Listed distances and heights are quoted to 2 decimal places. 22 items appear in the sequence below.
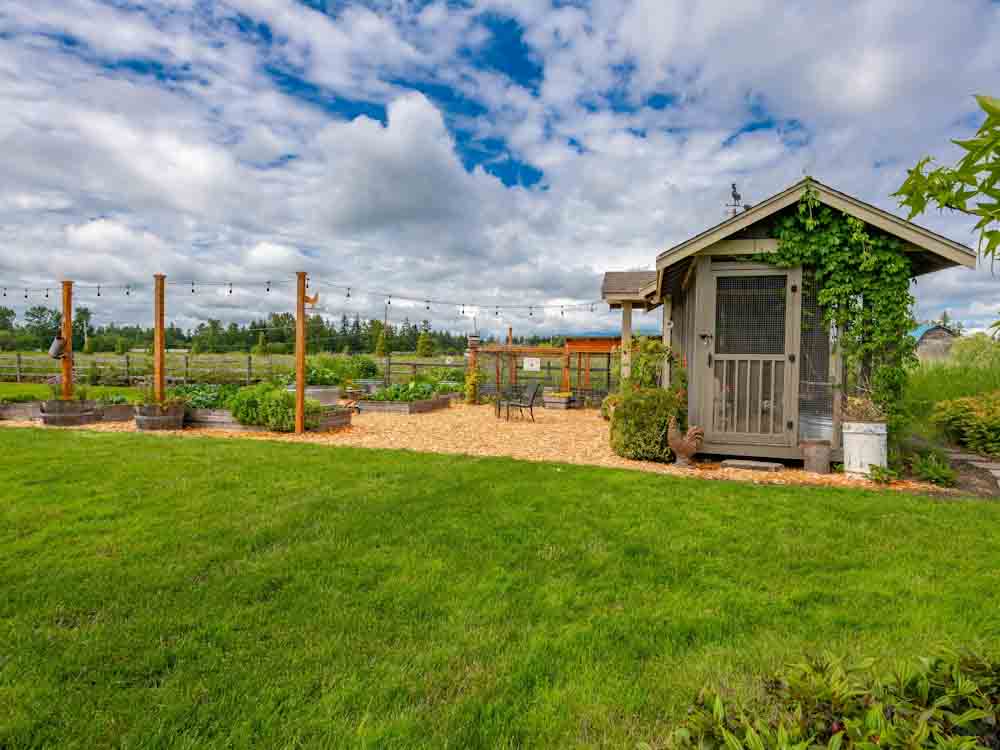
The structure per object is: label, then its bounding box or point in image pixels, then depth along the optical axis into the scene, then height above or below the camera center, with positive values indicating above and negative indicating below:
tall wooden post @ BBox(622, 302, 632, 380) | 12.34 +1.07
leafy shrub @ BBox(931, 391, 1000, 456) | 6.99 -0.73
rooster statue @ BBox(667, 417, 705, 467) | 6.69 -1.02
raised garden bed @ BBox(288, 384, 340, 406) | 12.71 -0.89
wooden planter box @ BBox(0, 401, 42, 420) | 10.18 -1.15
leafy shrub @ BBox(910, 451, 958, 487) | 5.68 -1.15
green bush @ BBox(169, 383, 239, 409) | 10.40 -0.83
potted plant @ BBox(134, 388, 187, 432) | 9.12 -1.07
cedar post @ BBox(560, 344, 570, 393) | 15.74 -0.37
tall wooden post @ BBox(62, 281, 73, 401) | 10.03 +0.34
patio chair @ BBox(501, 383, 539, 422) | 12.12 -1.00
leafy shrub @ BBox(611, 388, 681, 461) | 7.10 -0.85
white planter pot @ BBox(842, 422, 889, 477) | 6.01 -0.94
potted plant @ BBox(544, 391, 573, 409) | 15.43 -1.12
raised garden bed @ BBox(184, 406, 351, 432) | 9.52 -1.18
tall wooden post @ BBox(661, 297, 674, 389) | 10.50 +0.94
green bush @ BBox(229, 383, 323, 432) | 9.17 -0.95
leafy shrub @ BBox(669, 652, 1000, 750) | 1.02 -0.78
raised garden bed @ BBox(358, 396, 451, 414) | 12.84 -1.19
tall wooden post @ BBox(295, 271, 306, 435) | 8.81 +0.13
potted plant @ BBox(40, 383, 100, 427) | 9.34 -1.09
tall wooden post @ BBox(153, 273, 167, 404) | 9.41 +0.31
